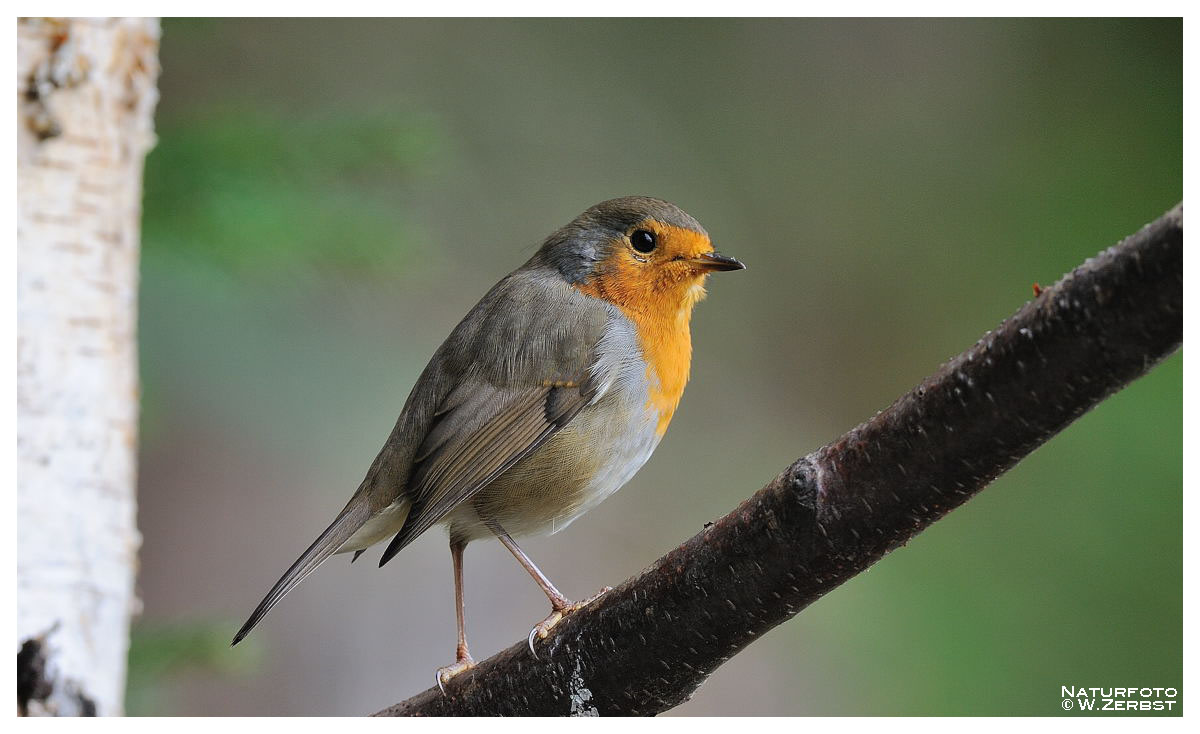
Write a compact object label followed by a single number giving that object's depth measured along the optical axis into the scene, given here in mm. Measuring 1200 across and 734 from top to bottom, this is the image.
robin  5160
